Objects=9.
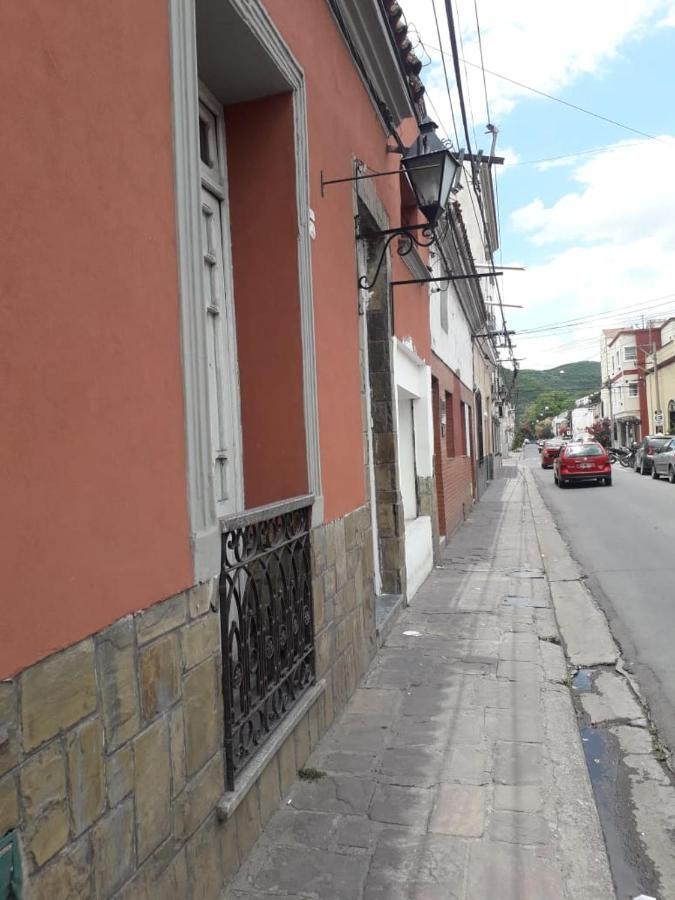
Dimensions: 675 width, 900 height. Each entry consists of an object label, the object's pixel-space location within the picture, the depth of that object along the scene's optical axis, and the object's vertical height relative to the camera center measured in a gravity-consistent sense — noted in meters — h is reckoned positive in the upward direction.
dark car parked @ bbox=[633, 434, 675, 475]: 25.40 -0.51
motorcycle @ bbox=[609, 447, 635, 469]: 31.66 -0.91
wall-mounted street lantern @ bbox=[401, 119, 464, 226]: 5.25 +2.07
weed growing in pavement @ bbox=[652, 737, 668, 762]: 3.83 -1.75
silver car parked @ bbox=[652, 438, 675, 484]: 22.05 -0.87
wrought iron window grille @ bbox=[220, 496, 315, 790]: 2.76 -0.76
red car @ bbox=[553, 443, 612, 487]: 21.69 -0.81
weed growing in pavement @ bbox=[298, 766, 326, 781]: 3.50 -1.61
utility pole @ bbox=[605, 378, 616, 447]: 59.73 +1.95
